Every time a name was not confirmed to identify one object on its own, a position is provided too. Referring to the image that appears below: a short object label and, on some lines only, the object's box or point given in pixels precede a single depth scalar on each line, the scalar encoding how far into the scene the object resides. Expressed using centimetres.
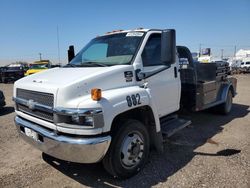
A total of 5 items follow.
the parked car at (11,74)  2266
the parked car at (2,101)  885
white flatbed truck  298
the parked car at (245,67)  3517
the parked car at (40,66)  2044
